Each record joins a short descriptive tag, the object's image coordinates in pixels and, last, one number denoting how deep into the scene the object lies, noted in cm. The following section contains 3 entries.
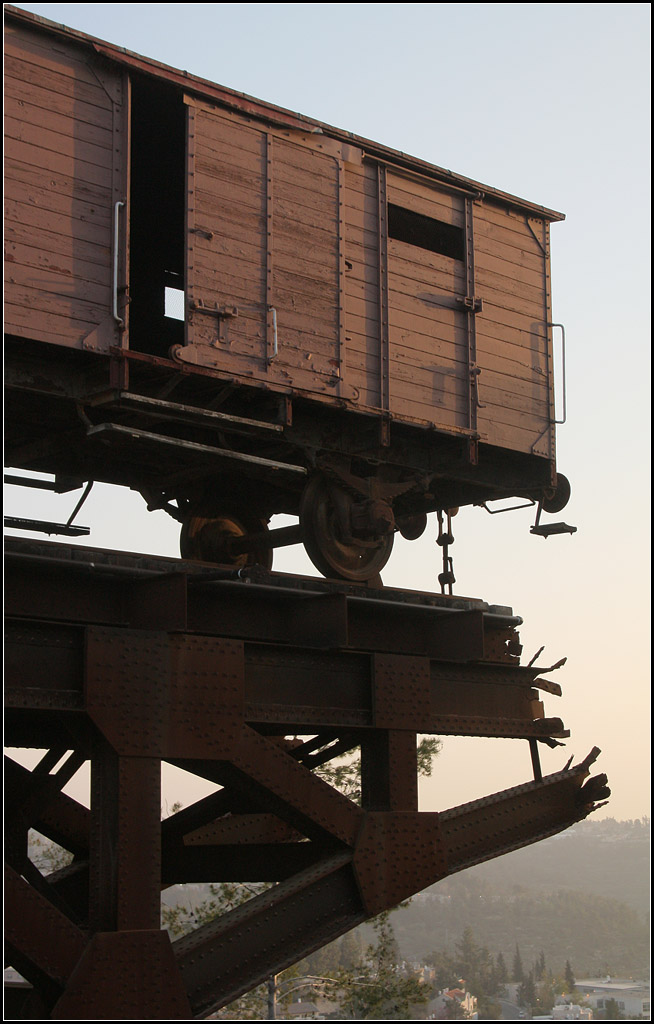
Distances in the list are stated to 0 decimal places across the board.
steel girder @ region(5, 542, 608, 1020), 938
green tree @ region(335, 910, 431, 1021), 3061
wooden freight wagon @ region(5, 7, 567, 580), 1027
